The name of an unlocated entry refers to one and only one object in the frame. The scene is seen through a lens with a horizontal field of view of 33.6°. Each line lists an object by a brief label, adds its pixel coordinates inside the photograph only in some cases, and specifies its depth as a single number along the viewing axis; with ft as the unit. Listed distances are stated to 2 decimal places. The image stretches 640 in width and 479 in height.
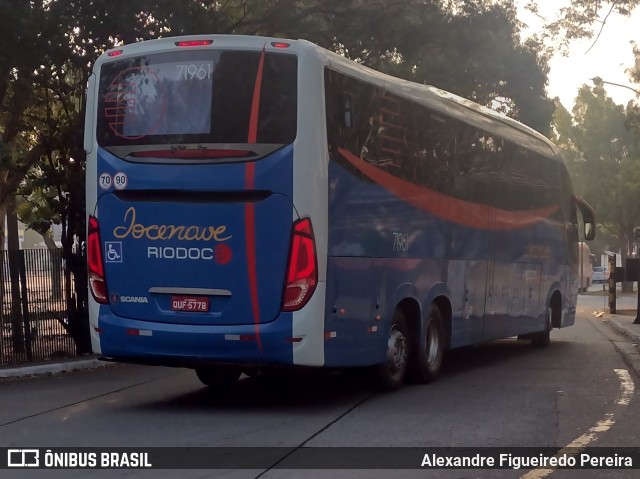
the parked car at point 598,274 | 273.79
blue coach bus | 33.63
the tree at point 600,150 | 201.77
